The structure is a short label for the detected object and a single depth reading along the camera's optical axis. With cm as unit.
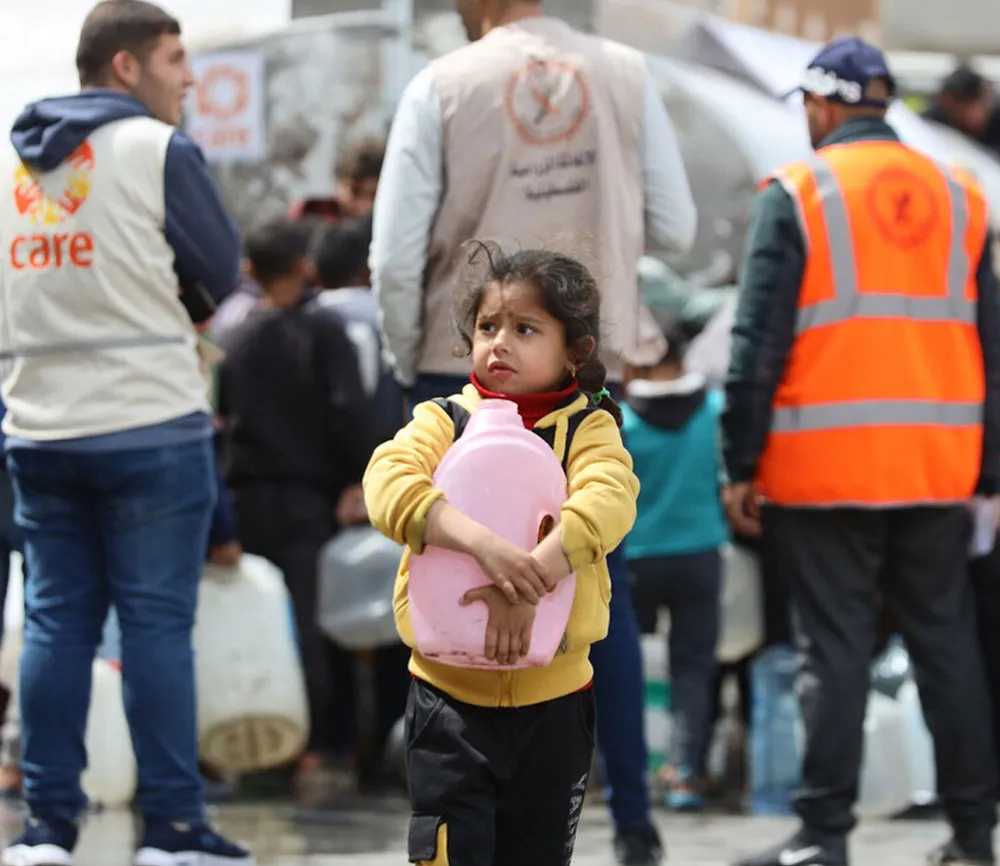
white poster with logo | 2200
